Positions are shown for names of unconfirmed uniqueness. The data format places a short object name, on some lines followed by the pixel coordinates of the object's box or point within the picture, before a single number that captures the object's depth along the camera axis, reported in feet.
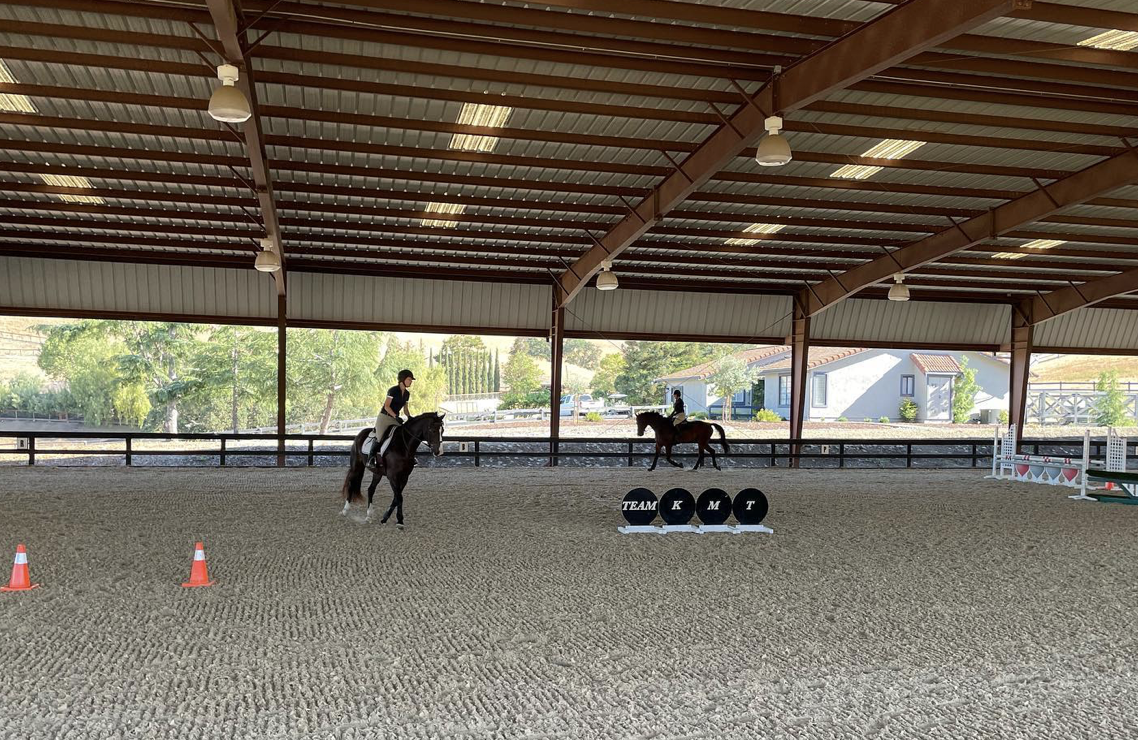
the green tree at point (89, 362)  98.68
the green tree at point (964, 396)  111.24
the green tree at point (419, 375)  116.78
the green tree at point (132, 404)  97.91
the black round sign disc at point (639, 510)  30.68
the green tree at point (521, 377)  139.85
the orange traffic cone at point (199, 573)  21.33
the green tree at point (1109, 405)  112.78
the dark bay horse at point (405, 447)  30.25
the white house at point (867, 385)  110.22
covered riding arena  14.87
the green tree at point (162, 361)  98.22
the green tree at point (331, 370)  107.76
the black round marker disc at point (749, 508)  31.53
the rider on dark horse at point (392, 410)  30.45
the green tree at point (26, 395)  103.30
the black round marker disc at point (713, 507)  31.37
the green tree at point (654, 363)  133.49
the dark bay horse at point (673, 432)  52.47
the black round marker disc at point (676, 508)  30.89
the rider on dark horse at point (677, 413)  53.06
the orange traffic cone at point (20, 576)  20.77
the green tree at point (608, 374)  138.41
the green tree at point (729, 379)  115.96
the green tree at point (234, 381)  100.53
